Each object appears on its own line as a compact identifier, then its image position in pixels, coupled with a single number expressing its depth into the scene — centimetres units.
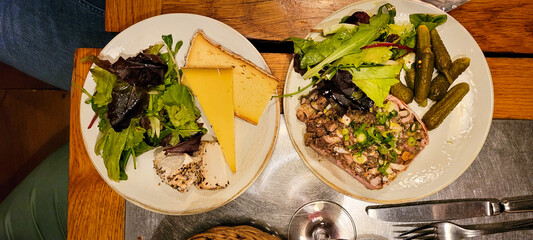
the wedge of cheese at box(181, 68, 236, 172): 41
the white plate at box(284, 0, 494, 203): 42
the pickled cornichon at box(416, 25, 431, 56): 41
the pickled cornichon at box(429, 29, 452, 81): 41
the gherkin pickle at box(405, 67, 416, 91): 42
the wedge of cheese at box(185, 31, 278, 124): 42
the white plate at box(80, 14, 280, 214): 42
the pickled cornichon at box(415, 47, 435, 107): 41
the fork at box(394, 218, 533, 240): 45
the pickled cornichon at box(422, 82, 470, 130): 41
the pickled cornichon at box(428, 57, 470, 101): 41
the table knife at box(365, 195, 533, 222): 45
